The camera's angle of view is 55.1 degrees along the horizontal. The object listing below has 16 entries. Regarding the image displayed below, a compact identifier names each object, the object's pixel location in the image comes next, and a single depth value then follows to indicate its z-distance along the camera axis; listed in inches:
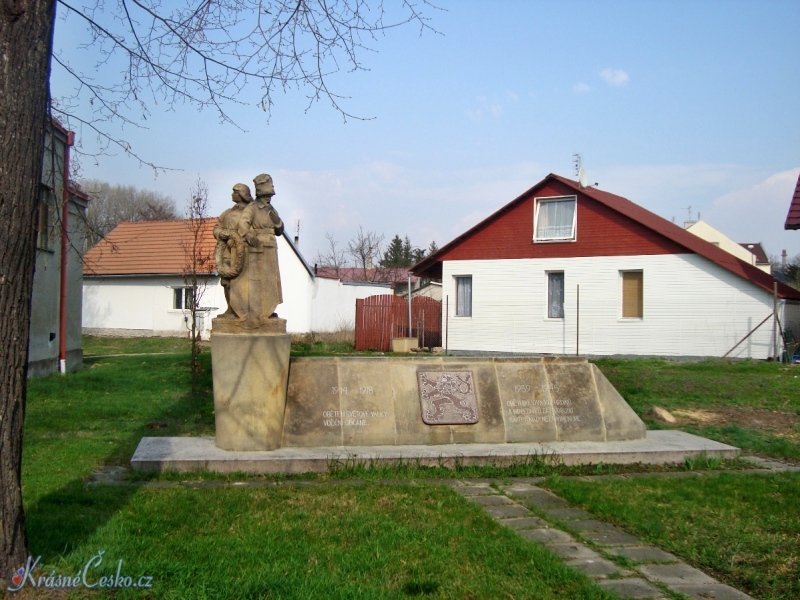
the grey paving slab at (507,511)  234.7
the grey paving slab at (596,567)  185.3
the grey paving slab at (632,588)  172.4
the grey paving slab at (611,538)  212.0
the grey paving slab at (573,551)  197.9
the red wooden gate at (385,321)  1120.8
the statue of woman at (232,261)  309.0
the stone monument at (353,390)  299.3
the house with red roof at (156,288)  1277.1
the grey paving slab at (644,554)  198.5
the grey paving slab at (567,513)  237.3
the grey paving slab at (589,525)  225.1
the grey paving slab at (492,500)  249.9
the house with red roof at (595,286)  904.9
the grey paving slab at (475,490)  263.3
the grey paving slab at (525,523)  224.1
